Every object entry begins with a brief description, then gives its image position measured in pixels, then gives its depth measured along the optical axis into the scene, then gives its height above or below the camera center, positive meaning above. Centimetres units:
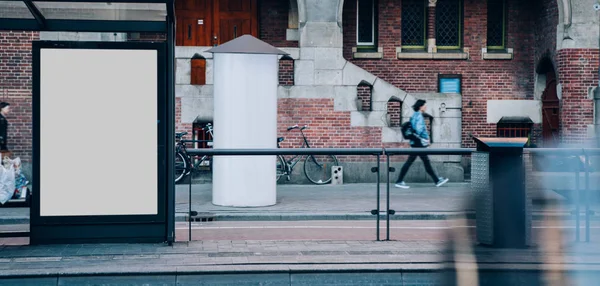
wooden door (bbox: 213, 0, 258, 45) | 2100 +290
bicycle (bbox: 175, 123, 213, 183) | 990 -28
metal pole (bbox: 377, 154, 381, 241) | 999 -52
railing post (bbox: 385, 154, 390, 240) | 1004 -72
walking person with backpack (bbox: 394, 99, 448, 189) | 1736 +22
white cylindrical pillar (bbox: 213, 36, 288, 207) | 1400 +67
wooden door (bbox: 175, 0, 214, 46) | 2097 +280
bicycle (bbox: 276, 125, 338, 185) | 1048 -33
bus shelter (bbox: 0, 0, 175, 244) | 908 +15
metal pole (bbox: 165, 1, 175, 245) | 909 +12
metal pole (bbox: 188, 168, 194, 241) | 985 -81
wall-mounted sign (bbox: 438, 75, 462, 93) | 2172 +139
